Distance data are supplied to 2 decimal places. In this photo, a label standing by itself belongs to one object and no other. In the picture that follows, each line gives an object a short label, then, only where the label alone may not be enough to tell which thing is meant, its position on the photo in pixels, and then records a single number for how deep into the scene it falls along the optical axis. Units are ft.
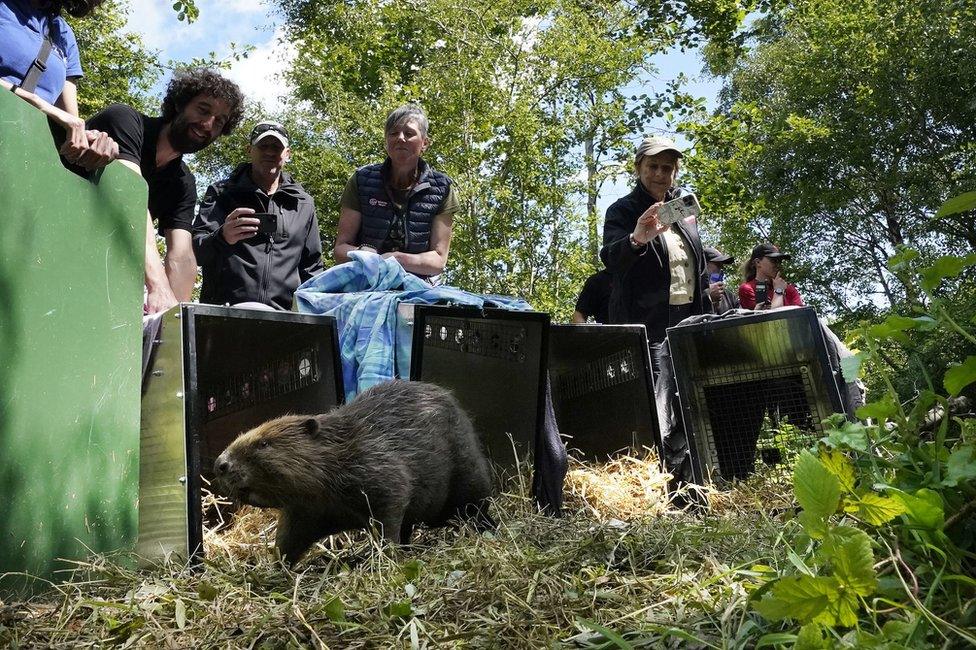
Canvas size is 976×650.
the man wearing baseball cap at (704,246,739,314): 21.62
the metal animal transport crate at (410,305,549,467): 14.47
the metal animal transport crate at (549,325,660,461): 17.03
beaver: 11.33
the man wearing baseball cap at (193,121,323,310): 16.39
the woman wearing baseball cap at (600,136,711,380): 17.79
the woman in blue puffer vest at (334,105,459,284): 17.04
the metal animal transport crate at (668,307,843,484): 16.01
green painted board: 9.49
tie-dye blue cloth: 14.16
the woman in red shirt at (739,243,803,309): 26.55
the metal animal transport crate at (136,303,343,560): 11.07
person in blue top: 10.46
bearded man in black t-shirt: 14.85
